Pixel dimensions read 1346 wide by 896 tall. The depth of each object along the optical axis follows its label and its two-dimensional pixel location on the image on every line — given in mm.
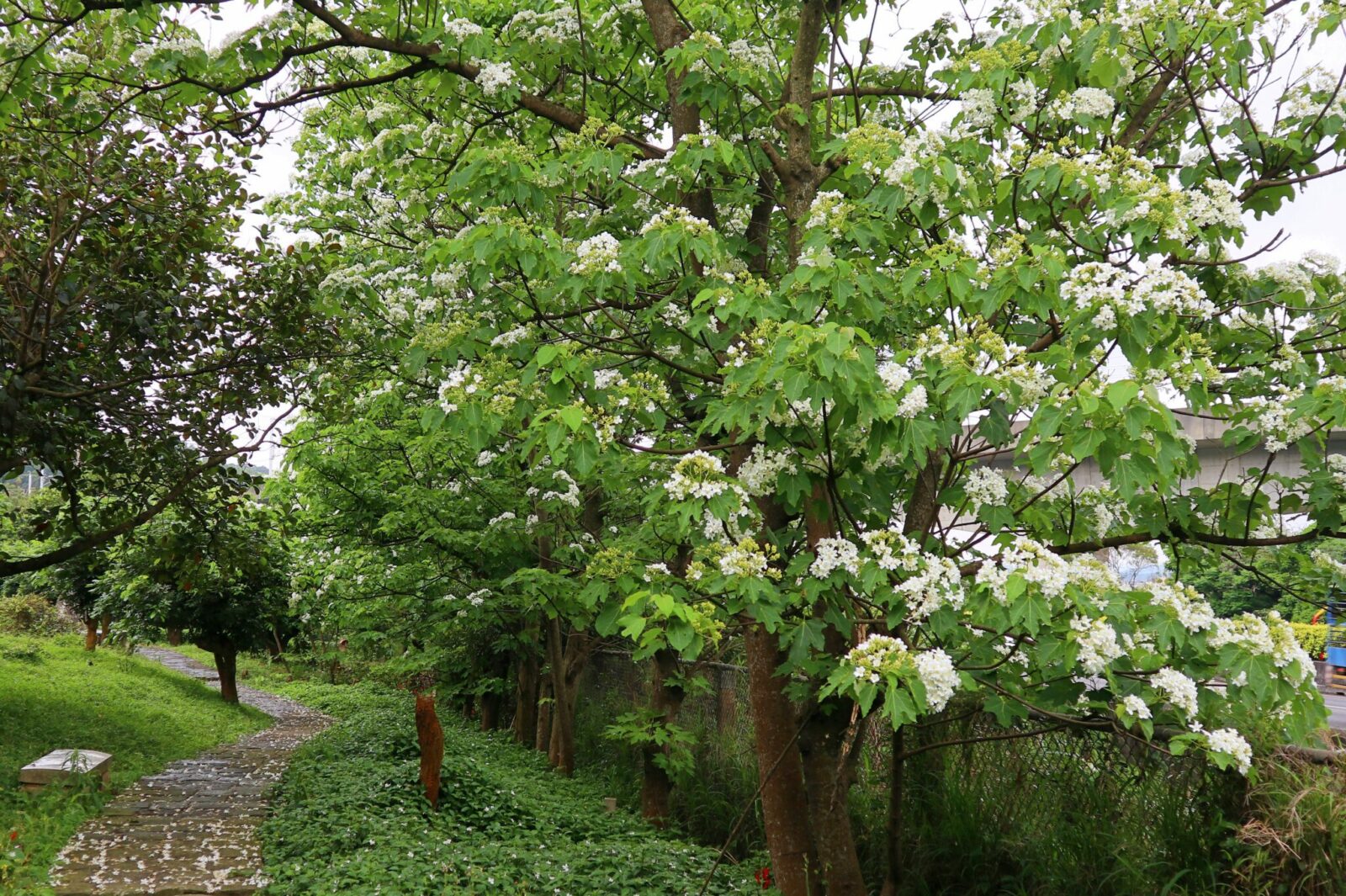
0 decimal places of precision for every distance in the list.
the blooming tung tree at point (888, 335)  3541
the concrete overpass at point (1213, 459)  7922
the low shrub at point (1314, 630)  14664
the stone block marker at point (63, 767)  8703
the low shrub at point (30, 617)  23406
